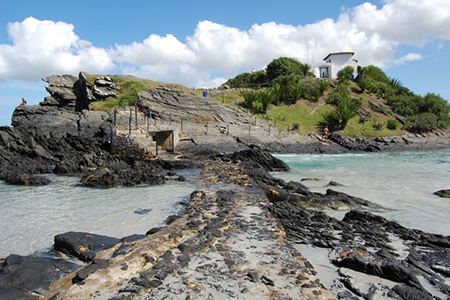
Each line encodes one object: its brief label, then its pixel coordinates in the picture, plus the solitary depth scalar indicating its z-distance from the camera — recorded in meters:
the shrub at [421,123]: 39.34
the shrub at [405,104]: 42.97
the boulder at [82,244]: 5.02
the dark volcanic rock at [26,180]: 11.40
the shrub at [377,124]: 38.38
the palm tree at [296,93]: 42.50
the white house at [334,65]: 54.96
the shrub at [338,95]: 43.00
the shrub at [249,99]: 38.84
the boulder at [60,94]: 33.34
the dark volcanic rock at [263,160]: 17.08
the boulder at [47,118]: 26.89
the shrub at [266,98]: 38.59
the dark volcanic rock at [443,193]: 10.14
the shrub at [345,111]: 36.81
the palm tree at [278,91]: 40.94
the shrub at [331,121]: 37.55
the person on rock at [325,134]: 35.43
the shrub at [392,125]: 39.03
